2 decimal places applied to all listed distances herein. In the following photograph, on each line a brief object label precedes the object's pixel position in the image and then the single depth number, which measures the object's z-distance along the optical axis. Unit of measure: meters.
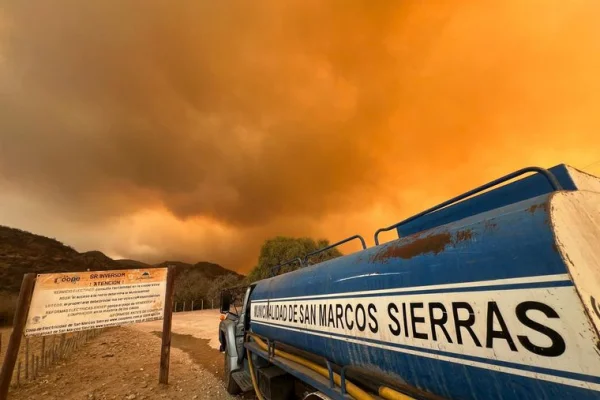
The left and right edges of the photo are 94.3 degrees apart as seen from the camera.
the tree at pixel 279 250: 37.03
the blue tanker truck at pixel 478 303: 1.35
